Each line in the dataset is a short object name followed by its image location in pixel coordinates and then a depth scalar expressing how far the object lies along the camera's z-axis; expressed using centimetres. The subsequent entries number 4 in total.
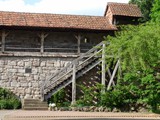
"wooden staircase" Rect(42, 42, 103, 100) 2627
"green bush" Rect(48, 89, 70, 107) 2578
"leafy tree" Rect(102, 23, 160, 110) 1906
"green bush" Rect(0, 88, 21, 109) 2505
